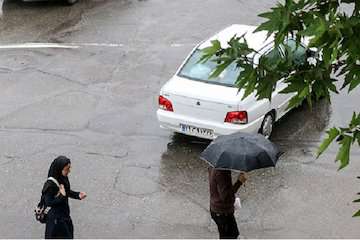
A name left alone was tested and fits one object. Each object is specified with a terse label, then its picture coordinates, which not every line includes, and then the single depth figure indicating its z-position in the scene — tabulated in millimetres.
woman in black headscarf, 14539
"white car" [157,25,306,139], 20234
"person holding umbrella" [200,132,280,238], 14687
